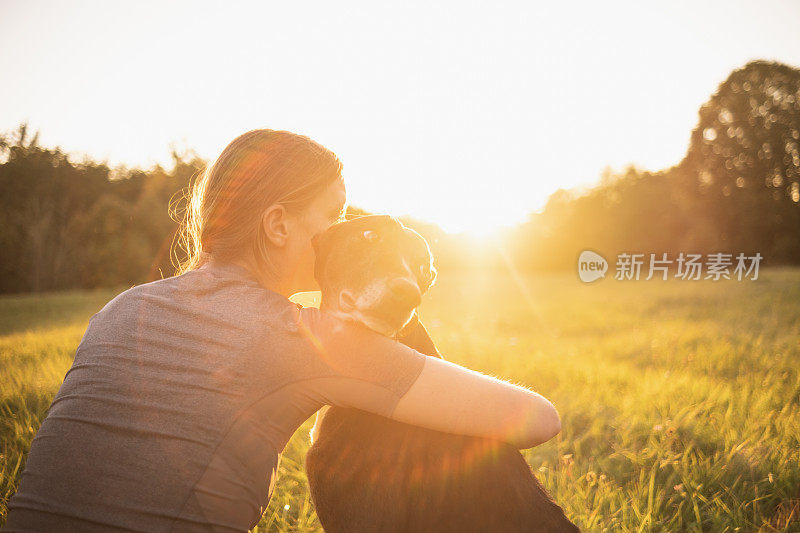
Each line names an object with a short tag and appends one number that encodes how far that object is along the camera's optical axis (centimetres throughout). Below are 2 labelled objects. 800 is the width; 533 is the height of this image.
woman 130
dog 148
